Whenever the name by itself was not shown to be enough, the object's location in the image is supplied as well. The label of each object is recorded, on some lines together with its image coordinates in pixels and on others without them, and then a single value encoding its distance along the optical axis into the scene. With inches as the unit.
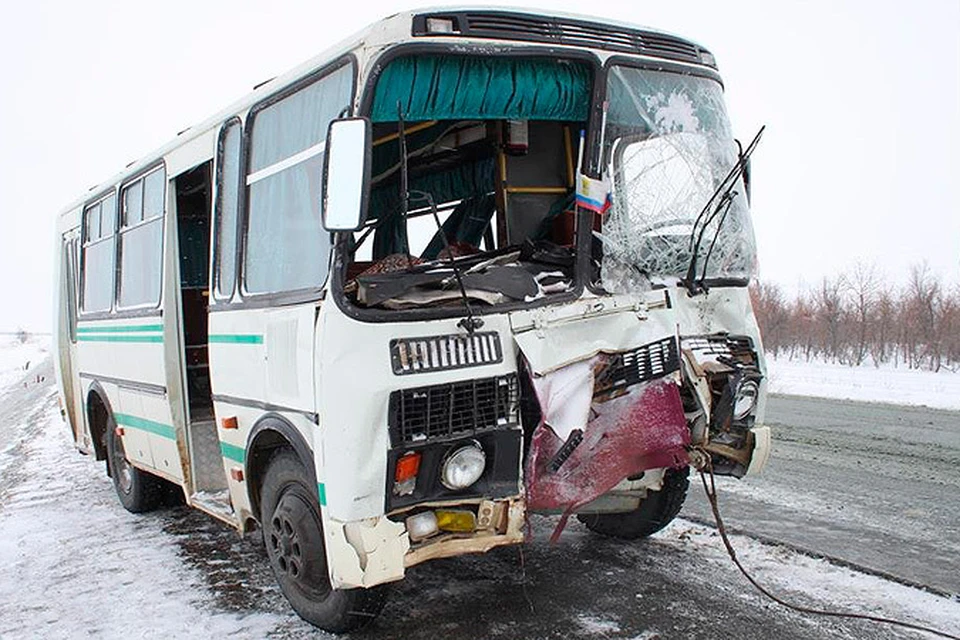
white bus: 155.4
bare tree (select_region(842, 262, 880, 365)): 1354.6
